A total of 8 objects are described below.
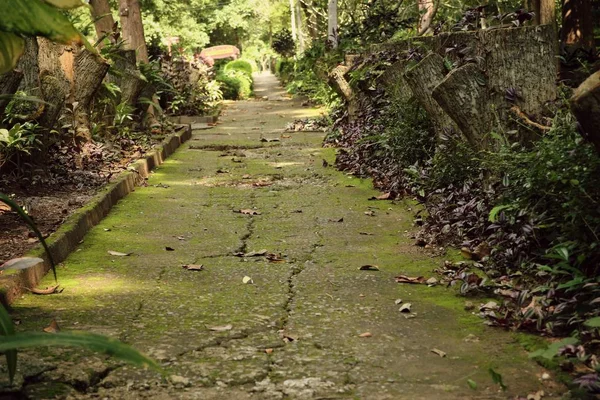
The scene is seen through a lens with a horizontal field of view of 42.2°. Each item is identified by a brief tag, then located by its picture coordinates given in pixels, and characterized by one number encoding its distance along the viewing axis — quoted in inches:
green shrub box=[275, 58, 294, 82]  1406.7
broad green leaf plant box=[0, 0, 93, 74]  69.1
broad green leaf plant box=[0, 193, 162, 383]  73.0
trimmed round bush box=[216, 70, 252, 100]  1075.3
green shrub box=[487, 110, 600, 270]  143.4
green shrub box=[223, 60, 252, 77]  1462.6
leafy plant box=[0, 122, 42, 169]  257.3
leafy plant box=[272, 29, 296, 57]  1775.3
